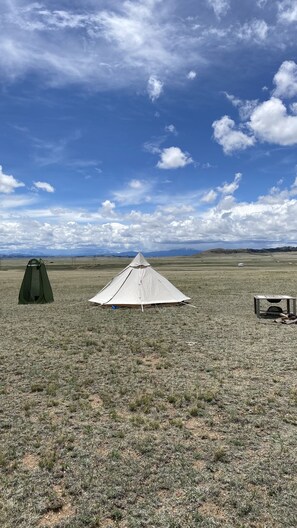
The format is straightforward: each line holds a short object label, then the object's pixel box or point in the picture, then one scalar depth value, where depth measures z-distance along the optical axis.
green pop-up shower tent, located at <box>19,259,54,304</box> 25.94
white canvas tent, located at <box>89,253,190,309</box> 22.48
